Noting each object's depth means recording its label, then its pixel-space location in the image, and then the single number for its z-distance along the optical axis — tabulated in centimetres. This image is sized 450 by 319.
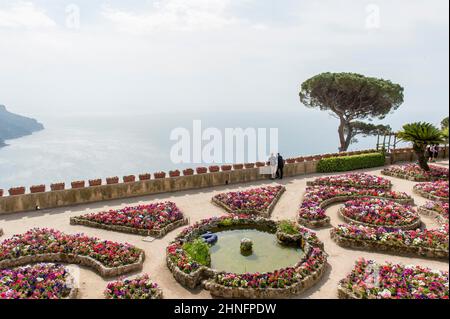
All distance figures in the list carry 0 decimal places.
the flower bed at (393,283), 934
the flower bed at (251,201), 1693
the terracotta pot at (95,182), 1898
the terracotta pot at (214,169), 2227
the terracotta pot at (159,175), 2078
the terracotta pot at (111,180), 1947
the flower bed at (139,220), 1473
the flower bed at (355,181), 2103
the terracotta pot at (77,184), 1855
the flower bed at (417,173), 2292
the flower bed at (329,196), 1592
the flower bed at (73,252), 1152
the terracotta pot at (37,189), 1766
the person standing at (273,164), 2373
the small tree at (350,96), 3575
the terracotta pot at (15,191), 1723
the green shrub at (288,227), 1327
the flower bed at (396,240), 1233
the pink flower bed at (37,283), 953
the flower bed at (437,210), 1548
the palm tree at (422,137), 2358
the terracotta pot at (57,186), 1814
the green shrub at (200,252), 1141
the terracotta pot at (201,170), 2189
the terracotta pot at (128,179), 1995
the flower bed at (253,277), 991
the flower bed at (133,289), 954
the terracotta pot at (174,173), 2113
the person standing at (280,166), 2355
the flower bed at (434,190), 1875
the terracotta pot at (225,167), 2266
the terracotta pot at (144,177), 2027
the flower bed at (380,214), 1480
